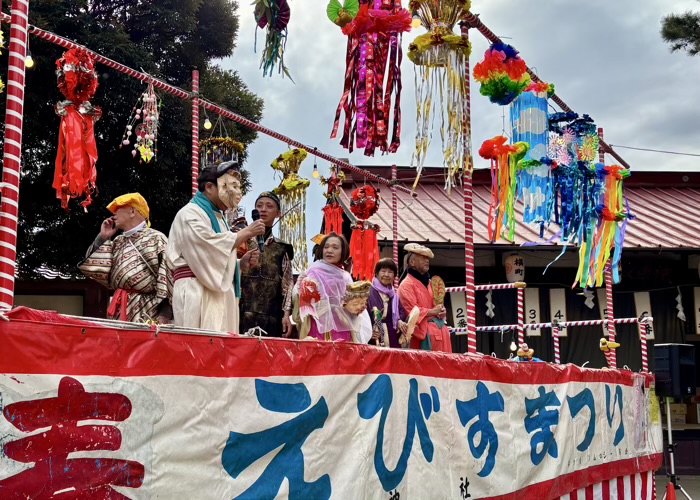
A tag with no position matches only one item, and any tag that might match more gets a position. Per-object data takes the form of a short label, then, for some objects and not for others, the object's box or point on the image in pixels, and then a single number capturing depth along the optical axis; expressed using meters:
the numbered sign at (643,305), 13.27
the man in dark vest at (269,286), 5.33
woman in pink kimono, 4.80
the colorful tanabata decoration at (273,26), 4.31
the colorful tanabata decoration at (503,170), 5.98
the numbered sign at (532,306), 13.27
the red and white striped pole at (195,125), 6.04
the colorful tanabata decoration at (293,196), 8.77
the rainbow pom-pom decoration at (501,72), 5.59
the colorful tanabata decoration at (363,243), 9.66
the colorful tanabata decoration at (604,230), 7.89
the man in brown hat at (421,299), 6.30
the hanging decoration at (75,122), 5.53
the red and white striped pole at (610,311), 8.32
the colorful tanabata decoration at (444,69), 4.83
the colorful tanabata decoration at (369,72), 4.75
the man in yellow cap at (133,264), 4.44
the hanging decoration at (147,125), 6.61
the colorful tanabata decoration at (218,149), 7.70
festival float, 2.06
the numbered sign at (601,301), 13.30
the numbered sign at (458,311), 12.88
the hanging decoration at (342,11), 4.75
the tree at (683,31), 13.07
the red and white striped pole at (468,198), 4.91
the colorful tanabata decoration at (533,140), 6.34
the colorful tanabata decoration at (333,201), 9.90
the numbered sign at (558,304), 13.17
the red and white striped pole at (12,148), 2.33
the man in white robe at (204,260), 3.82
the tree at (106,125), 11.89
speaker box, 8.99
